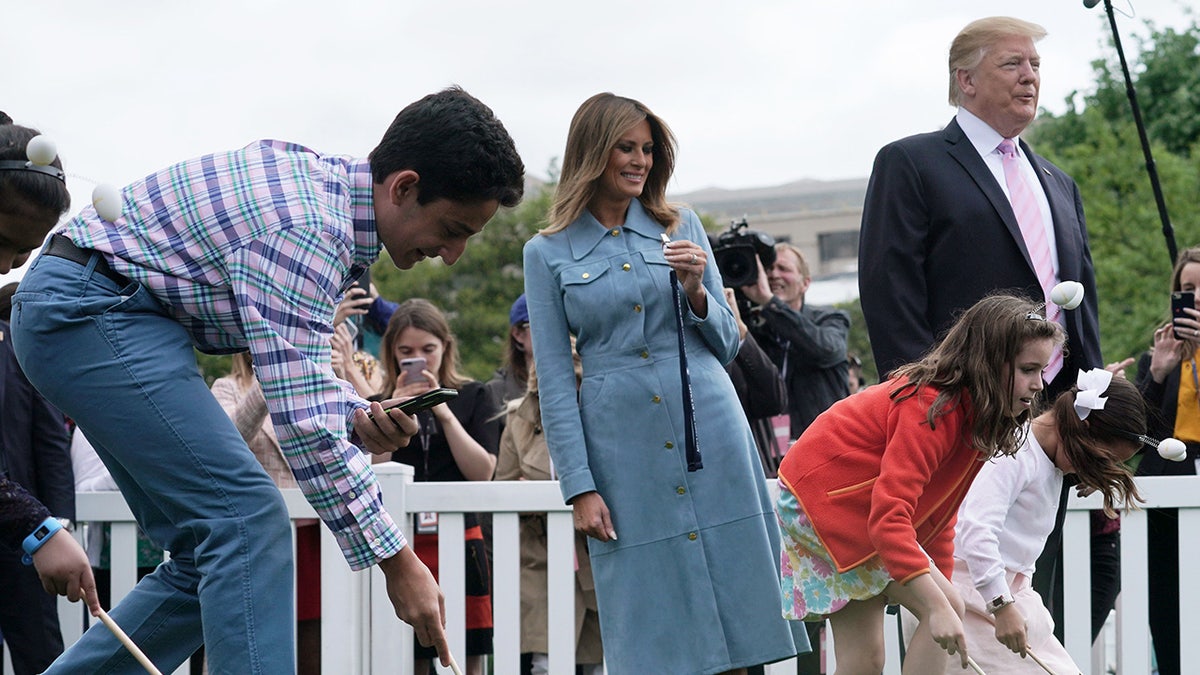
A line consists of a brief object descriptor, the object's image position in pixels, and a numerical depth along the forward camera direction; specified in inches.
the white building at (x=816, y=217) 2179.9
